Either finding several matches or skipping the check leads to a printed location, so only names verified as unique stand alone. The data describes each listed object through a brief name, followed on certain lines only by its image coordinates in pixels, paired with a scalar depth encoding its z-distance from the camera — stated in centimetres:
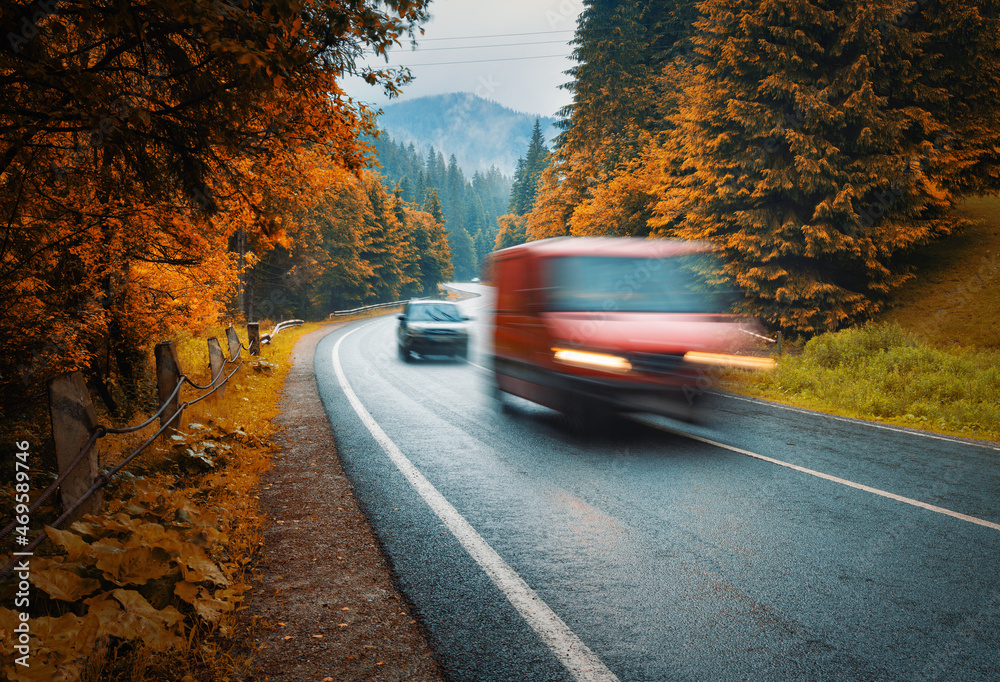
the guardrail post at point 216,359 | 838
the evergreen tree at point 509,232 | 7169
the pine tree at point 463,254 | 11994
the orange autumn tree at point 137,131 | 348
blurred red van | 629
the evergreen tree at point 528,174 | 7671
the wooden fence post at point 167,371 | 591
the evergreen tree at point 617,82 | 2555
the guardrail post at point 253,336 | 1443
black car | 1475
